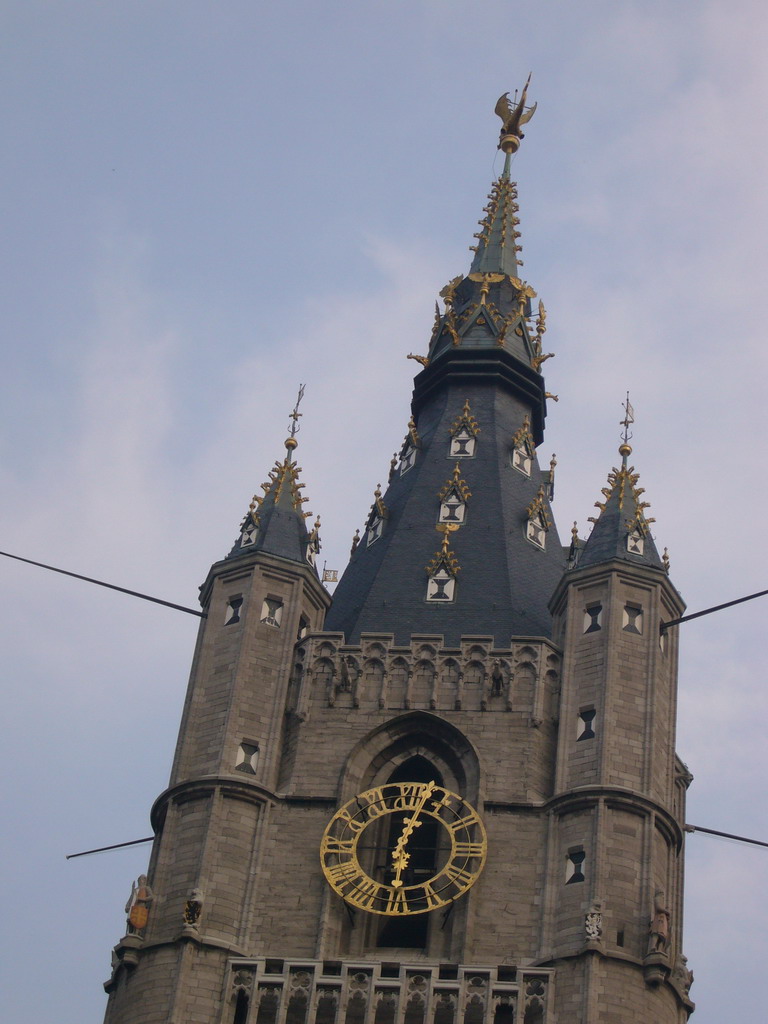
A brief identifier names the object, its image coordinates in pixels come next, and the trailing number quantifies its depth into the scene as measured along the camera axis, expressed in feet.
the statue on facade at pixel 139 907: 167.02
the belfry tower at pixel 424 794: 162.20
